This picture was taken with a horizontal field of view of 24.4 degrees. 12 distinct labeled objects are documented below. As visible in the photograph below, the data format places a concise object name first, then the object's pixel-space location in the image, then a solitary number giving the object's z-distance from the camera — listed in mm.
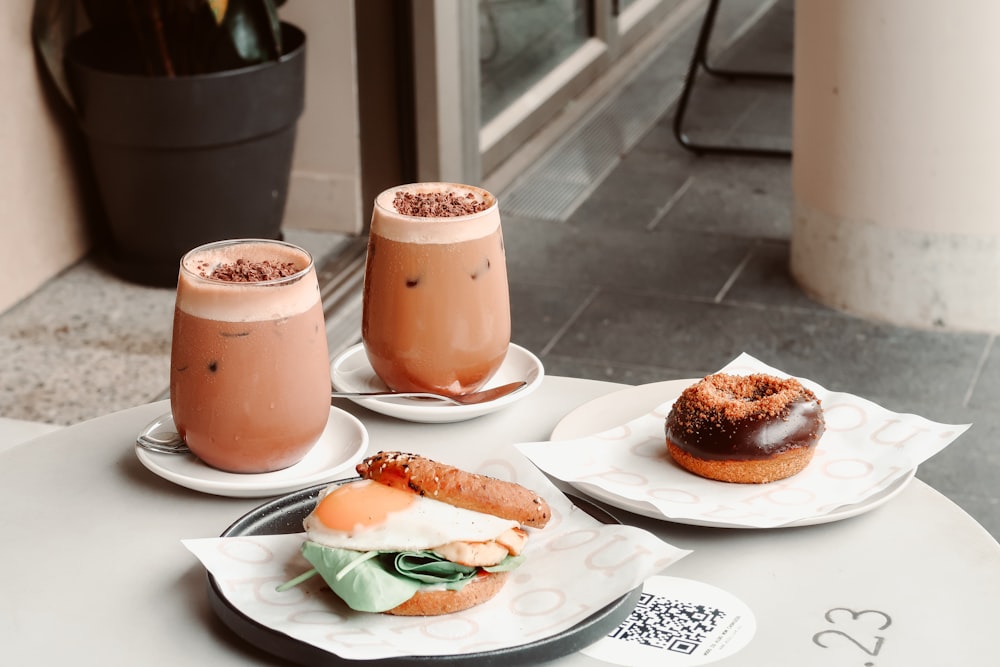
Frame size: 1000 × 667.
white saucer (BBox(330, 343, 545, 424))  1350
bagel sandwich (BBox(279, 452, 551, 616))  1145
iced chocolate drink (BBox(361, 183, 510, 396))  1318
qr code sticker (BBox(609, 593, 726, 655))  1157
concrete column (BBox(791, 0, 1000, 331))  2516
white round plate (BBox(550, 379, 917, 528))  1234
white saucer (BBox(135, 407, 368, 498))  1264
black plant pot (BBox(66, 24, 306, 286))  2578
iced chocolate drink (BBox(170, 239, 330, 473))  1234
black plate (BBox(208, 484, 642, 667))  1120
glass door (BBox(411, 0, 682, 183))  3219
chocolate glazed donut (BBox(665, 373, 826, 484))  1265
